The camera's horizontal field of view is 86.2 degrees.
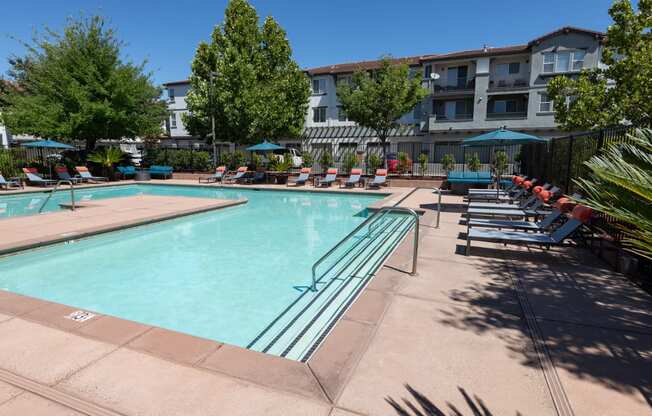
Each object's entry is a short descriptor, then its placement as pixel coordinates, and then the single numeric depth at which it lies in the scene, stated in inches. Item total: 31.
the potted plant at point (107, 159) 885.2
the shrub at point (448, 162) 800.3
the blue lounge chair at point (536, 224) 252.7
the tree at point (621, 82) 442.3
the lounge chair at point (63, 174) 799.0
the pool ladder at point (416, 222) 199.9
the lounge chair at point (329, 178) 750.5
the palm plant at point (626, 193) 65.8
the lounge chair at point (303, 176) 785.6
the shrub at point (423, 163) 785.7
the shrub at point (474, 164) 744.3
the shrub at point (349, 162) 833.5
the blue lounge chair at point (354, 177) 729.0
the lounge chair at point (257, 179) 845.2
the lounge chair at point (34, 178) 722.2
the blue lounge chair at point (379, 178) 714.8
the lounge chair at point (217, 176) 839.1
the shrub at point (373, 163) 812.0
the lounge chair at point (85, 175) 780.6
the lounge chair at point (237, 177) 834.2
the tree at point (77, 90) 805.9
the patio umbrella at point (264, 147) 784.1
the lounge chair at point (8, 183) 684.5
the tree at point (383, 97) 976.3
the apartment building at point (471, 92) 1143.6
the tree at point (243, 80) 935.7
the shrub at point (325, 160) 856.9
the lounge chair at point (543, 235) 222.7
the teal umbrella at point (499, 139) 420.8
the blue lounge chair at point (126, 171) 916.6
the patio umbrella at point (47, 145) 740.0
